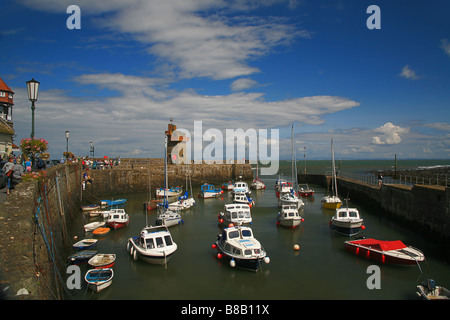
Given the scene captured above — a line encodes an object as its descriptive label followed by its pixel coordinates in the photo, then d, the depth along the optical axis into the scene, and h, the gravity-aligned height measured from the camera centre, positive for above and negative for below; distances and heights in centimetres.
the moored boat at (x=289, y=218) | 2655 -551
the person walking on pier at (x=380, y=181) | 3706 -288
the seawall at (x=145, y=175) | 4871 -318
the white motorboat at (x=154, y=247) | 1775 -554
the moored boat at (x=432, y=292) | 1234 -590
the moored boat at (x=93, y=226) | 2529 -592
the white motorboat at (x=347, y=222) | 2372 -529
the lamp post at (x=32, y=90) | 1417 +350
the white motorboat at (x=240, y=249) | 1688 -552
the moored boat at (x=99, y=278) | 1466 -619
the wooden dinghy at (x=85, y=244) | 1978 -589
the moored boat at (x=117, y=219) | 2673 -560
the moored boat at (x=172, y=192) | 4480 -530
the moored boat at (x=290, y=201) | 3516 -513
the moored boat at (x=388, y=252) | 1728 -585
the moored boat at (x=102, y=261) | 1690 -610
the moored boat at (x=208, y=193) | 4688 -550
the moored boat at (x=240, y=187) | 4894 -485
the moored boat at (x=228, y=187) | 5564 -534
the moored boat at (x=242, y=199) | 3746 -531
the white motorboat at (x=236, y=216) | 2609 -530
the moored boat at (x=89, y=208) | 3375 -562
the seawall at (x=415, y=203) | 2092 -421
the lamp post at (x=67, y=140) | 3155 +230
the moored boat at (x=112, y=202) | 3721 -558
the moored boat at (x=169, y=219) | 2755 -574
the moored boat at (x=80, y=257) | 1764 -600
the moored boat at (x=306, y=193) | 4759 -562
